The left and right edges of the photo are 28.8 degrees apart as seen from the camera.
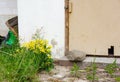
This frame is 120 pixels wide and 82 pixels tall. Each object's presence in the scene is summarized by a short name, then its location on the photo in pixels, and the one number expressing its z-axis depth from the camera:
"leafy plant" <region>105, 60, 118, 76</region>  4.12
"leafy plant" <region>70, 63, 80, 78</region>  4.08
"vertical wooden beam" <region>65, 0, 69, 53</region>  4.46
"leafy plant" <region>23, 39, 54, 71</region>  4.22
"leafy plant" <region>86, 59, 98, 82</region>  3.89
